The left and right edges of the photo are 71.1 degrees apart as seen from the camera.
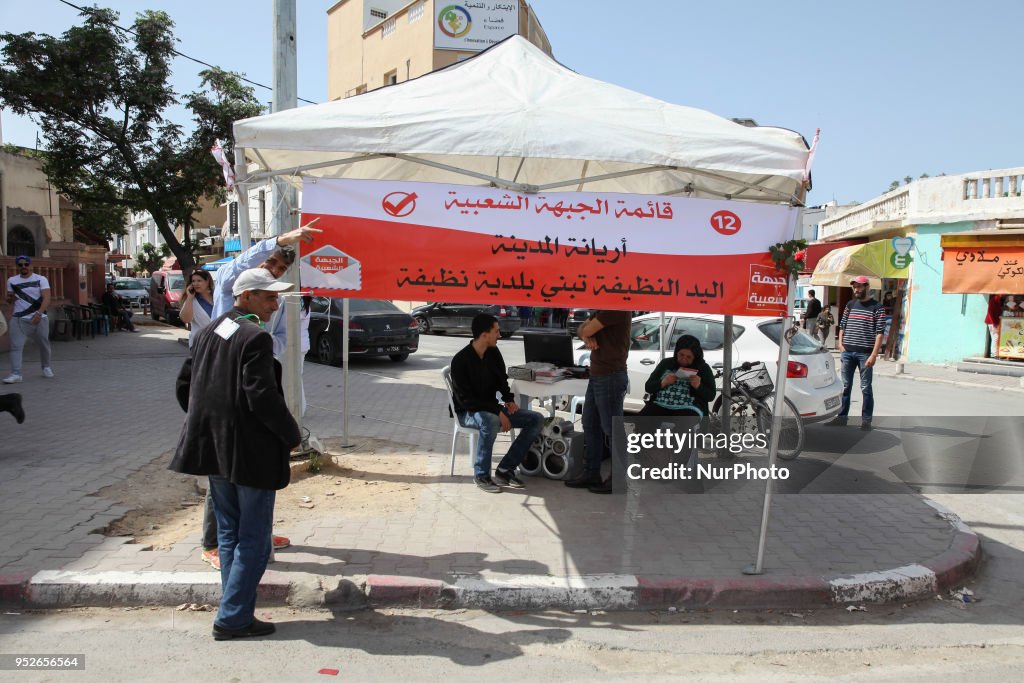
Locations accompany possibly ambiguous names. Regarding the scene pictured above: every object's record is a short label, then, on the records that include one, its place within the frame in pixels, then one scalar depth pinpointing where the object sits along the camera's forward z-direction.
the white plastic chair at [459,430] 6.43
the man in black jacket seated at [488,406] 6.19
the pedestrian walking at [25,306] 10.92
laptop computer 7.21
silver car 34.94
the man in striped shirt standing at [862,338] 9.09
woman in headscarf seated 6.52
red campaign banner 4.69
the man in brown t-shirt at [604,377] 6.10
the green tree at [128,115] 17.86
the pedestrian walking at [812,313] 23.33
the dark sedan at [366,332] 15.95
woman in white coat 5.81
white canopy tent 4.59
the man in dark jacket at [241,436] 3.58
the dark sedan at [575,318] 27.11
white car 8.41
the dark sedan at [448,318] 26.23
